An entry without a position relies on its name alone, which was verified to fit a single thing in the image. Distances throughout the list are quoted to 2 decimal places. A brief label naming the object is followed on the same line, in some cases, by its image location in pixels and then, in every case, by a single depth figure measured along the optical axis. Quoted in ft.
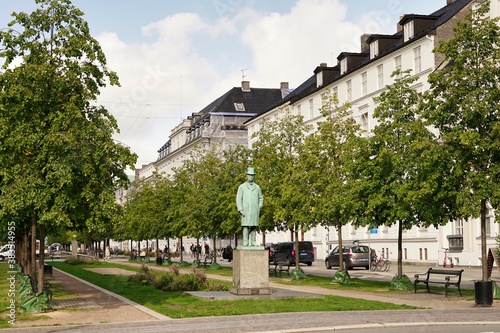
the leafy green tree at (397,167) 79.30
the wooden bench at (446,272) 76.23
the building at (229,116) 353.72
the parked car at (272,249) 184.48
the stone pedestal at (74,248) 255.50
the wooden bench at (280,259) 163.81
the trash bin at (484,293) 65.57
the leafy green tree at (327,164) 100.65
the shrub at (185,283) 89.10
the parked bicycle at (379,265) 145.48
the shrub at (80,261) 212.70
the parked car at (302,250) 180.96
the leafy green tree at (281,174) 109.70
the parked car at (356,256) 150.20
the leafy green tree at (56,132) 62.39
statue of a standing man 76.54
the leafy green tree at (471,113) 70.13
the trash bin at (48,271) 119.34
